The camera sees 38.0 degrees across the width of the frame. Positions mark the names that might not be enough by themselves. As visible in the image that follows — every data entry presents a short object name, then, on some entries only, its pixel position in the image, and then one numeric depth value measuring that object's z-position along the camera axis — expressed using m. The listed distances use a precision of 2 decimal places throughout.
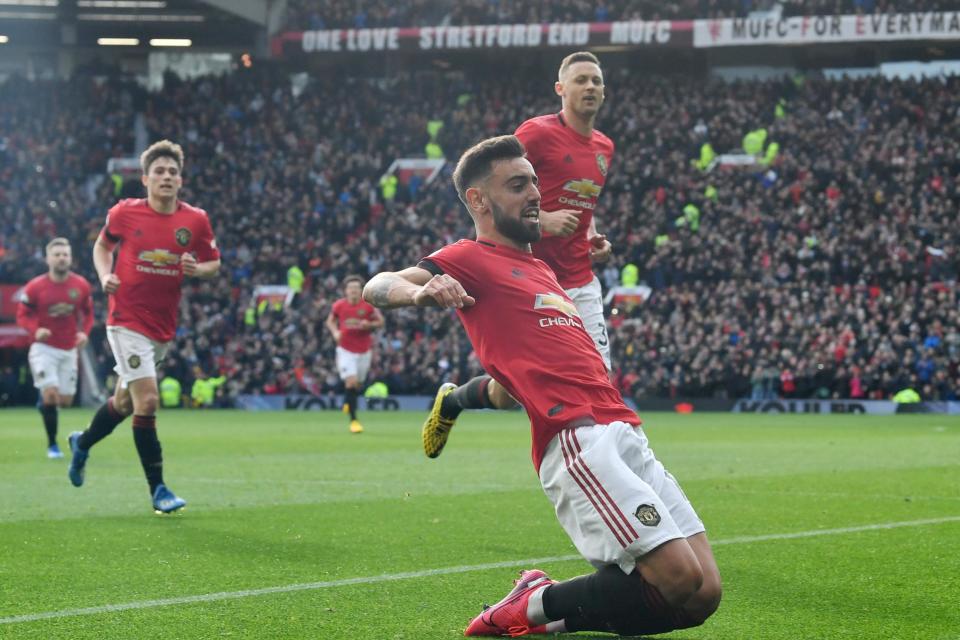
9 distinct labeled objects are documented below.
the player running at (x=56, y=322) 16.28
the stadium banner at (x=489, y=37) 37.91
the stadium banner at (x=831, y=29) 34.72
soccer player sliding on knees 4.72
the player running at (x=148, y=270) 9.59
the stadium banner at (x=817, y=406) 28.14
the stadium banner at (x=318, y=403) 31.83
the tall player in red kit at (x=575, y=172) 8.80
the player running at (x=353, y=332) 22.39
